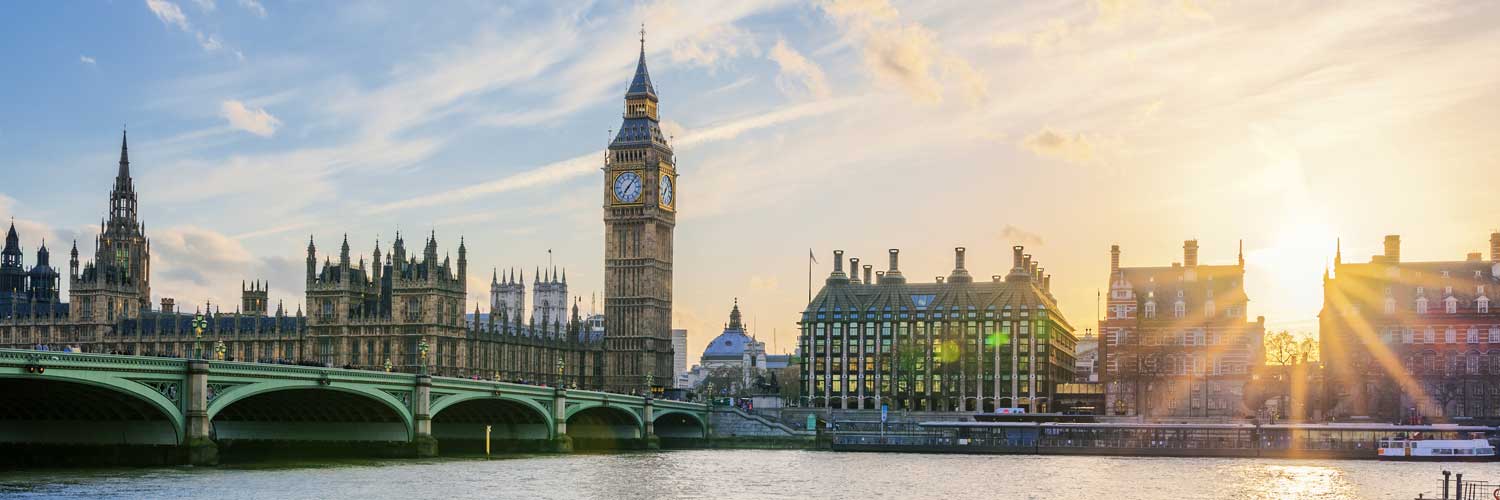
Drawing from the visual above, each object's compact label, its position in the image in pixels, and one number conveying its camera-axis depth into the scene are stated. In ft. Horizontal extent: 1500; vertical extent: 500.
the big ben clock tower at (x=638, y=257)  629.92
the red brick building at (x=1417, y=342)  472.85
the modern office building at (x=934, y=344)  592.19
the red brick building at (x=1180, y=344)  501.97
